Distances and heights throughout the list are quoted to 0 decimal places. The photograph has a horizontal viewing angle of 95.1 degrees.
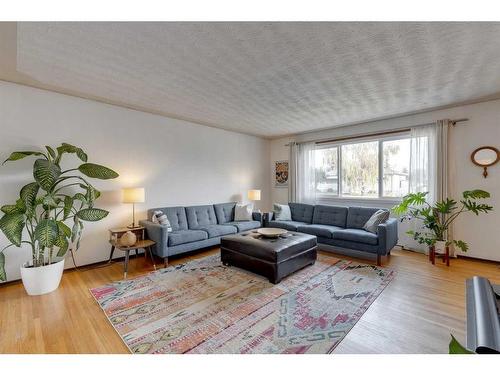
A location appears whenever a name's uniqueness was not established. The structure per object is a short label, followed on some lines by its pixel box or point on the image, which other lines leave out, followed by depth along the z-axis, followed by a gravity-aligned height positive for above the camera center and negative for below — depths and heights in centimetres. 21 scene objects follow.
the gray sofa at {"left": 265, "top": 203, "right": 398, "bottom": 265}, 350 -75
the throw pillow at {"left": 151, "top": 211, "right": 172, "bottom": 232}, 371 -54
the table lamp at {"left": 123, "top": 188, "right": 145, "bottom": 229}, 356 -14
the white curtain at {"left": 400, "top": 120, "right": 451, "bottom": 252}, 386 +41
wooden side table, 315 -84
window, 445 +39
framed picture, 623 +37
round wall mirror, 350 +47
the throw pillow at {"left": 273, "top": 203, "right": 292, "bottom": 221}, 498 -58
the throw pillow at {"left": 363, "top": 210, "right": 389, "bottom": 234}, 370 -55
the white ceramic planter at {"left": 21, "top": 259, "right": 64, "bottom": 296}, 254 -105
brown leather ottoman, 283 -90
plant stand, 347 -105
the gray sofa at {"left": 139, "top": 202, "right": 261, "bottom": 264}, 344 -76
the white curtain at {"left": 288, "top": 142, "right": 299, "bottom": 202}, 584 +38
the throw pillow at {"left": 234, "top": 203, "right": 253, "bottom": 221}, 499 -58
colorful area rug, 179 -122
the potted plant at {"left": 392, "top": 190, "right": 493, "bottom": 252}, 344 -42
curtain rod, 382 +108
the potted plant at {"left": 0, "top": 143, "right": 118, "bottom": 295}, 241 -37
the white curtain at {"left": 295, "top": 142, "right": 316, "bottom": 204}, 561 +31
